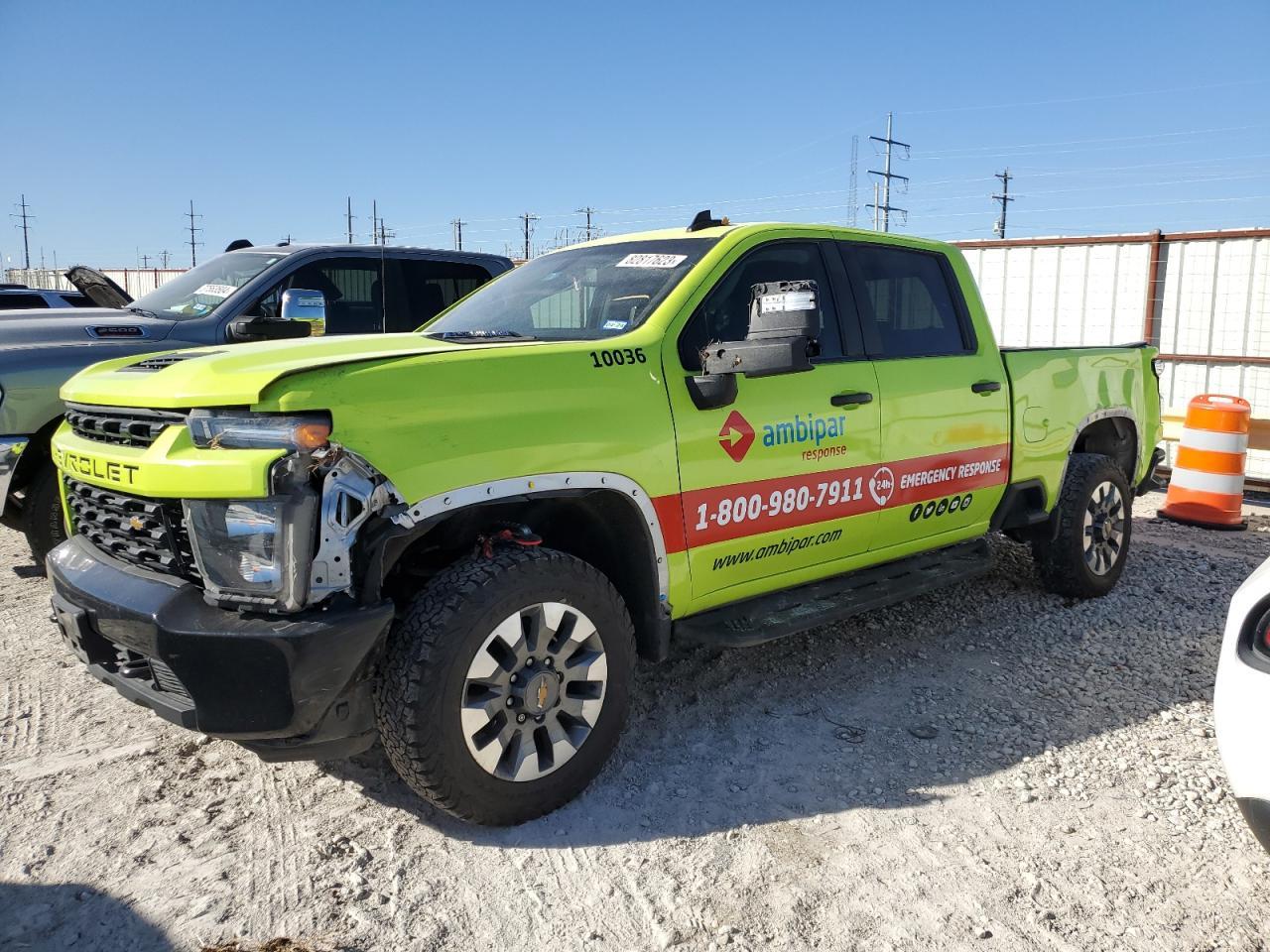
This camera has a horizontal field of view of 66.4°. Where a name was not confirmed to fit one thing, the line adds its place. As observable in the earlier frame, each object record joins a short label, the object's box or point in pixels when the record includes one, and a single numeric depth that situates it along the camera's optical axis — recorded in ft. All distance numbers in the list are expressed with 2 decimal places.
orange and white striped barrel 23.91
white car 7.97
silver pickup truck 16.20
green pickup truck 8.62
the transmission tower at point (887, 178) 141.08
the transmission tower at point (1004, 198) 152.77
